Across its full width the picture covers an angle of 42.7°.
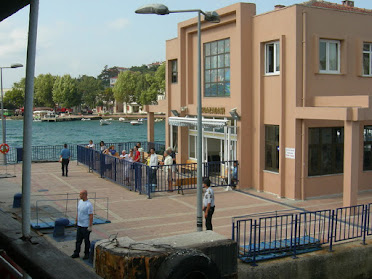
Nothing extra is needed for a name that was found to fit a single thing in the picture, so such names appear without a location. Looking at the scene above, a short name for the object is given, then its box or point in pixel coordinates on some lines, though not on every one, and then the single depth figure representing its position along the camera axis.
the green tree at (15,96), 141.00
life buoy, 25.12
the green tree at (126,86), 127.56
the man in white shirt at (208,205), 12.60
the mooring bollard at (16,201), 16.00
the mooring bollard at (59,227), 12.61
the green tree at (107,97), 143.49
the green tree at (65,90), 138.93
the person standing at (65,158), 23.59
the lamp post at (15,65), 29.85
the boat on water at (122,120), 137.10
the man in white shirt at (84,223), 10.71
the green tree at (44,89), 141.00
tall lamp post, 11.06
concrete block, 6.70
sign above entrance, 21.03
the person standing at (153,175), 18.31
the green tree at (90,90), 148.88
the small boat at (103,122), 125.62
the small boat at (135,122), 124.57
